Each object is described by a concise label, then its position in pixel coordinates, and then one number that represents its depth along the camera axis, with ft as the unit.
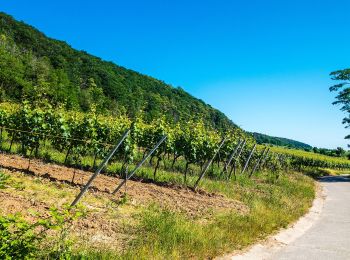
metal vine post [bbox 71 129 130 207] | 26.30
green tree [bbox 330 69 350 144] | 105.70
